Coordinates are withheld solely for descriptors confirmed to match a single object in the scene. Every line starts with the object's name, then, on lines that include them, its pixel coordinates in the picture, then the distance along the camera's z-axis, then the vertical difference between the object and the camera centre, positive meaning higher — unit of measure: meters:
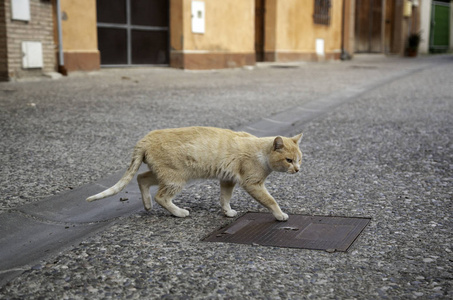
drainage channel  2.37 -0.82
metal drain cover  2.51 -0.83
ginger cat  2.88 -0.52
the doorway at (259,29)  16.66 +1.13
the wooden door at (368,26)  23.25 +1.72
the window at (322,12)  18.48 +1.86
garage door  11.45 +0.76
